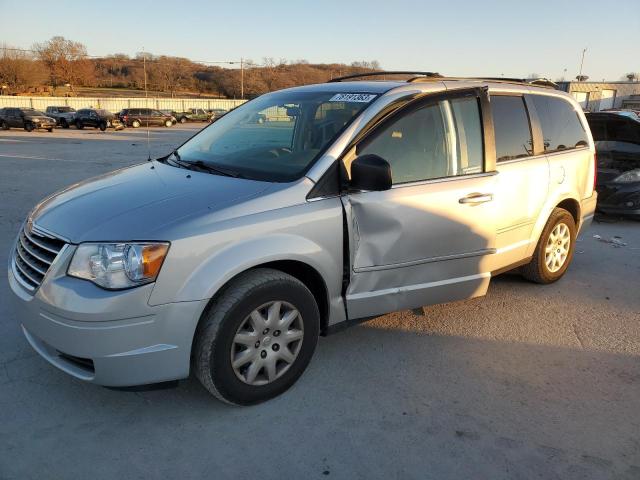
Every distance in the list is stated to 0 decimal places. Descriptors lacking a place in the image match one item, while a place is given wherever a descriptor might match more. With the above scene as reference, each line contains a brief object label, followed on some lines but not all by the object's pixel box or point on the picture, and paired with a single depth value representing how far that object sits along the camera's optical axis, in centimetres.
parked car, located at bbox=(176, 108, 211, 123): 5291
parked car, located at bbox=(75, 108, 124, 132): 3600
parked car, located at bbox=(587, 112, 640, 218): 803
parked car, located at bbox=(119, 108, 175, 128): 3953
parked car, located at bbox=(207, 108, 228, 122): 5686
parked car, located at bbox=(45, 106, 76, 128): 3825
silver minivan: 258
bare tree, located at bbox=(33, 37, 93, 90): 8825
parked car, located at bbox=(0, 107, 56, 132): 3206
